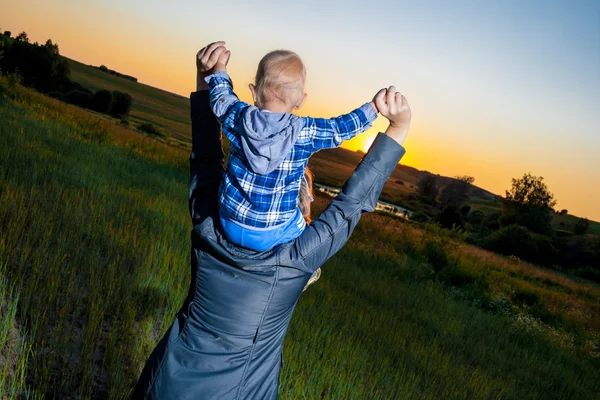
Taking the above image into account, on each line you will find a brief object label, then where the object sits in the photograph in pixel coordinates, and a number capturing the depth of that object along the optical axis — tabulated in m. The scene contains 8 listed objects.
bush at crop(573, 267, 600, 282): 37.20
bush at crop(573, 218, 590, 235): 64.50
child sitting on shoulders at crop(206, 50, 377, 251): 1.26
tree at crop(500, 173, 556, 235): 54.34
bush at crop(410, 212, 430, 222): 55.19
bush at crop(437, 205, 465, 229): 52.91
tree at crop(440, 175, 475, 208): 78.56
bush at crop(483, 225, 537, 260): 40.19
